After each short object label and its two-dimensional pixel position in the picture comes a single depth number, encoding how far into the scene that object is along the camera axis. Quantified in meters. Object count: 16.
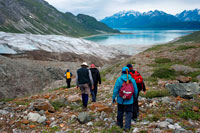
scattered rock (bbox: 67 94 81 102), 8.70
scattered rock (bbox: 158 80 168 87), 10.29
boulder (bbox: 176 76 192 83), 10.40
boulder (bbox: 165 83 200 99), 7.34
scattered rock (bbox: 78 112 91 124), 6.07
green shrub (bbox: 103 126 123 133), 5.18
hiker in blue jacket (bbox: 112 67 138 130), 5.09
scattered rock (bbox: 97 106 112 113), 6.90
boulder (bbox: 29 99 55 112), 7.31
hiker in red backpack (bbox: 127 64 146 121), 5.99
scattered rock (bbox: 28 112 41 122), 6.50
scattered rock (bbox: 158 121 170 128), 5.13
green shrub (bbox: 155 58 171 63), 19.12
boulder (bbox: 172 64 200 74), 13.97
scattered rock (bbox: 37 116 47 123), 6.39
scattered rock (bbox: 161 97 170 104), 7.09
